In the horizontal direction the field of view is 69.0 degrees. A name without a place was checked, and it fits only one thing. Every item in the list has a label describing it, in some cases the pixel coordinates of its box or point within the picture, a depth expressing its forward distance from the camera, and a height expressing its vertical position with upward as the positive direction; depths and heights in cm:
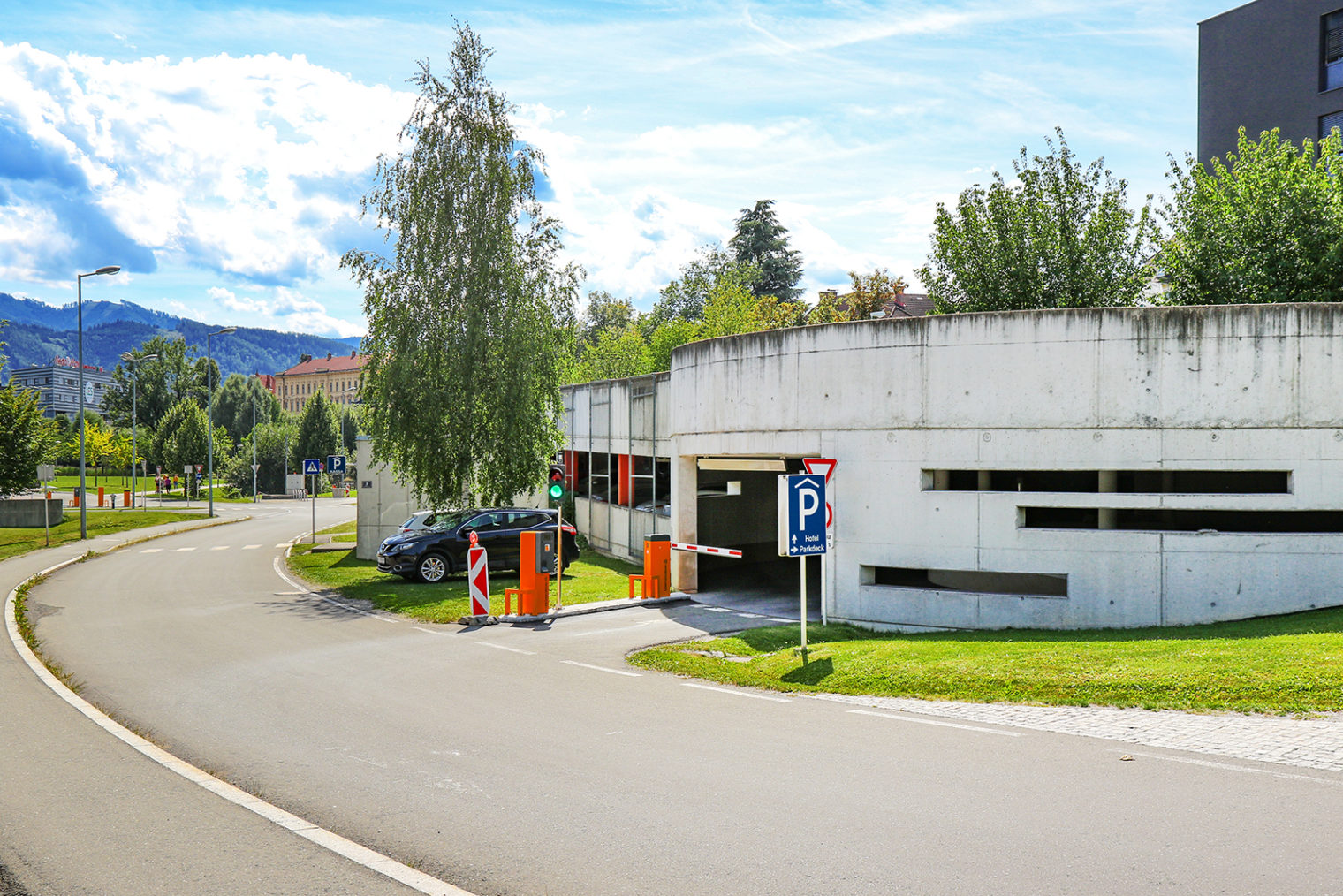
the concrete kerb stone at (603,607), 1694 -318
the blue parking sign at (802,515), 1225 -105
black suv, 2225 -253
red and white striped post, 1675 -251
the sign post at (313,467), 3303 -109
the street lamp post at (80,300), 3444 +545
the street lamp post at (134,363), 10228 +801
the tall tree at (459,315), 2548 +314
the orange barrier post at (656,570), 1858 -262
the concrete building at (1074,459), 1319 -41
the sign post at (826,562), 1326 -206
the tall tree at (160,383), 10312 +581
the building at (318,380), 17225 +1007
